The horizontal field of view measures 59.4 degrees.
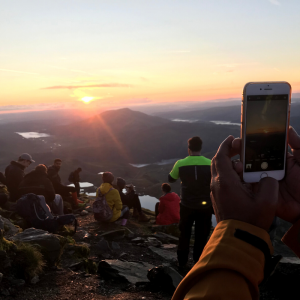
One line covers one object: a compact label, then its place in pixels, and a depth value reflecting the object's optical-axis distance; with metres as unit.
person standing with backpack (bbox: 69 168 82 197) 14.90
